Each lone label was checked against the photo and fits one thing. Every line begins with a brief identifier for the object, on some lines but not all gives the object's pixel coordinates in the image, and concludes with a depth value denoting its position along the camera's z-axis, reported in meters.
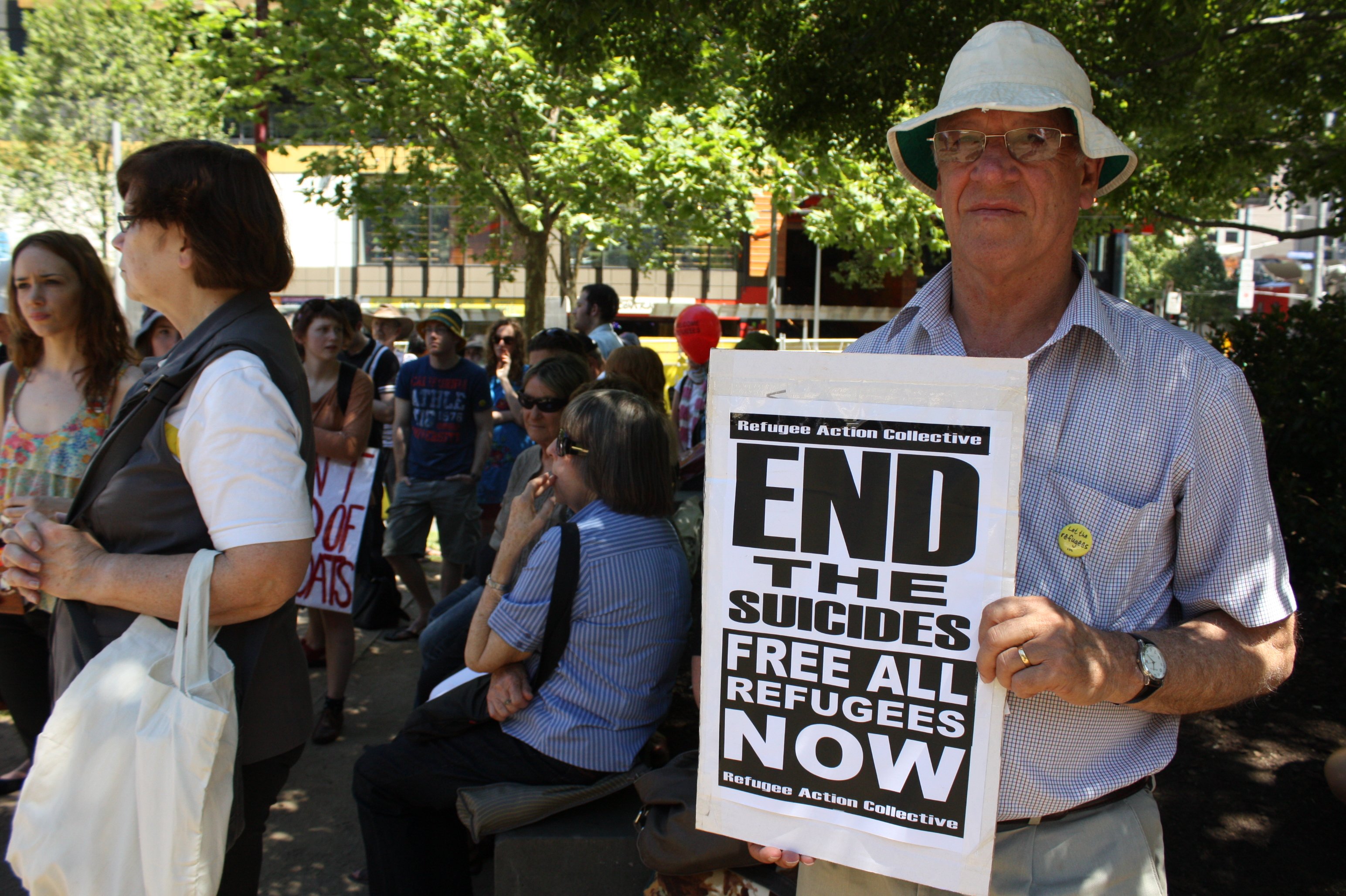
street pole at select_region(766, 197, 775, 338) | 25.25
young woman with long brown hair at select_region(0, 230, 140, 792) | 3.15
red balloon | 7.37
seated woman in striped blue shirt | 2.94
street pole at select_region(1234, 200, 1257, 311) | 28.84
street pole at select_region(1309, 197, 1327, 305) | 29.25
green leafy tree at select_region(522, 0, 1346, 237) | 5.86
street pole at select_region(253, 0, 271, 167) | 11.41
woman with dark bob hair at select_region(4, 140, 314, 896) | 1.99
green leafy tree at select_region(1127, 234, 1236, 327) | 46.91
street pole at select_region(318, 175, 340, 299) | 37.38
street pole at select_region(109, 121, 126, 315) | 19.33
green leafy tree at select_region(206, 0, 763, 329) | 11.66
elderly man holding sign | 1.48
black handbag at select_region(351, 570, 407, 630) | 5.64
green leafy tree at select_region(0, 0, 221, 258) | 23.88
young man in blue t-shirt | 6.20
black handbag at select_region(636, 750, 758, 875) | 2.29
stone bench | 2.90
